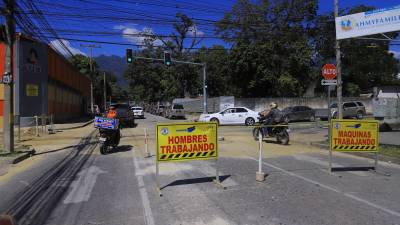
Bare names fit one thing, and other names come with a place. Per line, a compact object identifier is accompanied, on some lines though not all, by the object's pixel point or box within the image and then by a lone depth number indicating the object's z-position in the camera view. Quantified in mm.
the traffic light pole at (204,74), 40953
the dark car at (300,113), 39625
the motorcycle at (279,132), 18531
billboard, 17344
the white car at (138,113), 52766
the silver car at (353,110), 40312
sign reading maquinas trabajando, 11578
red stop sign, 18281
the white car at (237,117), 35250
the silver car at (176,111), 50969
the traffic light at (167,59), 36719
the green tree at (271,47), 51656
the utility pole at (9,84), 15578
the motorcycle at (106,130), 15438
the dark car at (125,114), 32966
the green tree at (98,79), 94562
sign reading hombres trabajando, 9461
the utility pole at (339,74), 19719
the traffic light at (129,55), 35938
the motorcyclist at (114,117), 15908
